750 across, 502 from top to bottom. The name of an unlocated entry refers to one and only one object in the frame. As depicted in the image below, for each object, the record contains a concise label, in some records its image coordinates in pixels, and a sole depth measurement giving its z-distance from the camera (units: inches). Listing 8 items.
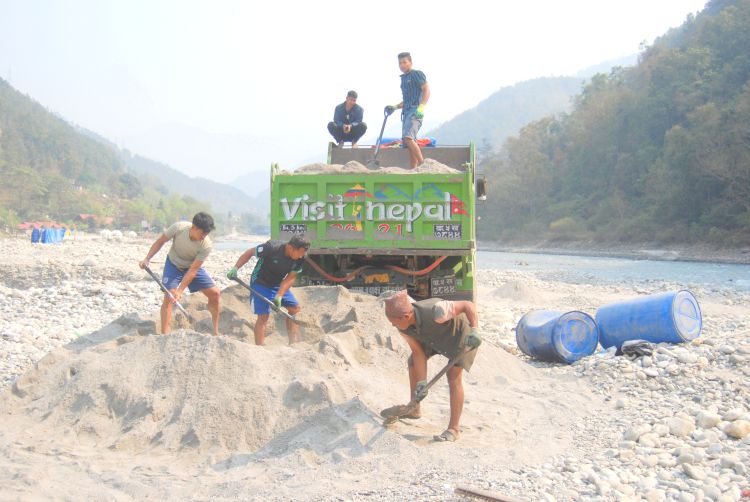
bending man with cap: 173.2
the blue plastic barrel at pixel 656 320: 286.7
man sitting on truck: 388.2
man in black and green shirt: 252.5
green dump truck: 304.5
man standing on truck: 354.3
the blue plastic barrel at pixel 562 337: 290.0
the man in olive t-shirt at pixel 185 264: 258.1
